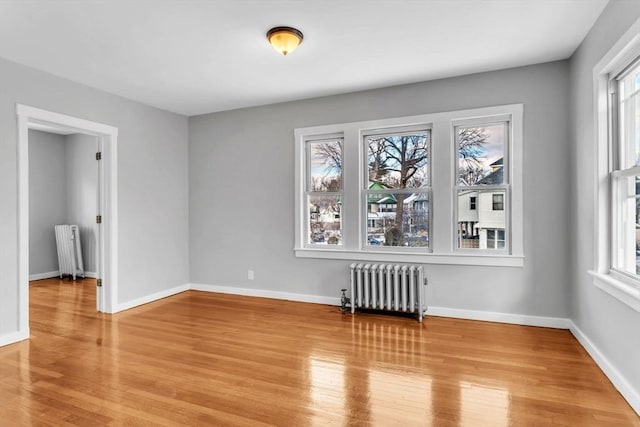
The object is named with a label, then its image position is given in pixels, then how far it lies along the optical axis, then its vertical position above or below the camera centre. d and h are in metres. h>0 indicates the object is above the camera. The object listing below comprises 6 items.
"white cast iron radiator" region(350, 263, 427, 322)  4.01 -0.86
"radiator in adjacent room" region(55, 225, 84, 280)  6.40 -0.64
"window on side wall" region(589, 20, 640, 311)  2.43 +0.29
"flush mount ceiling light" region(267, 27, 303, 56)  2.89 +1.43
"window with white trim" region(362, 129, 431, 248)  4.29 +0.31
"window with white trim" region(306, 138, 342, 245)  4.74 +0.29
